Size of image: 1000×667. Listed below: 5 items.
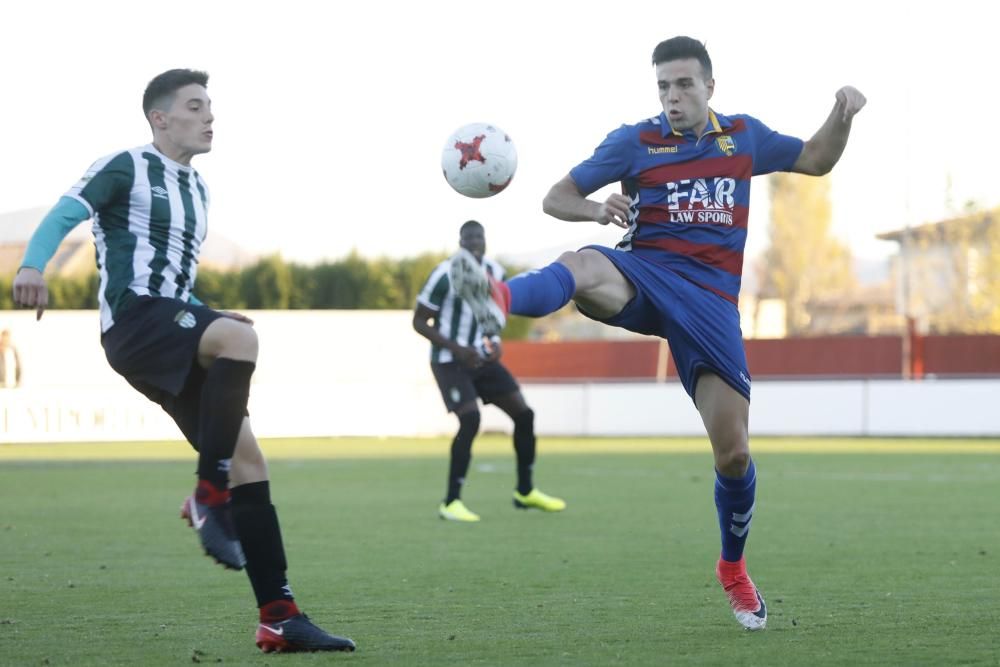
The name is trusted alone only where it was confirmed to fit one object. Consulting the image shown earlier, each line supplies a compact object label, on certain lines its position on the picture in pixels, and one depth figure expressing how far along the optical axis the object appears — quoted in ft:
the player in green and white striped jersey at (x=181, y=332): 36.60
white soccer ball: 48.73
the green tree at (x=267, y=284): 300.61
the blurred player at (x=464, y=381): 81.05
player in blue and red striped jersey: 43.06
